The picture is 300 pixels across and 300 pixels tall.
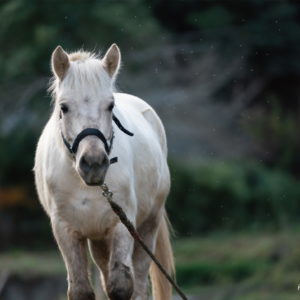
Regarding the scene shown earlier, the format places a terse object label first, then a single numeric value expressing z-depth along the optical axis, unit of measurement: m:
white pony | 13.86
